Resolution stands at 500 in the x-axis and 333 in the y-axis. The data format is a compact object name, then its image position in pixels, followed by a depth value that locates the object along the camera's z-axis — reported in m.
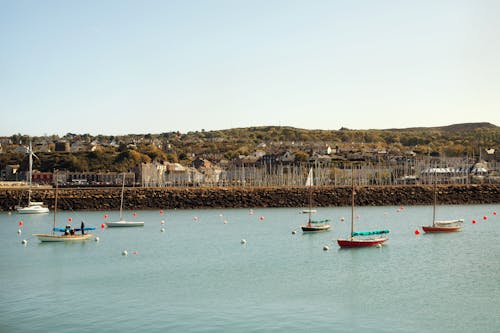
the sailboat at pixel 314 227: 50.03
